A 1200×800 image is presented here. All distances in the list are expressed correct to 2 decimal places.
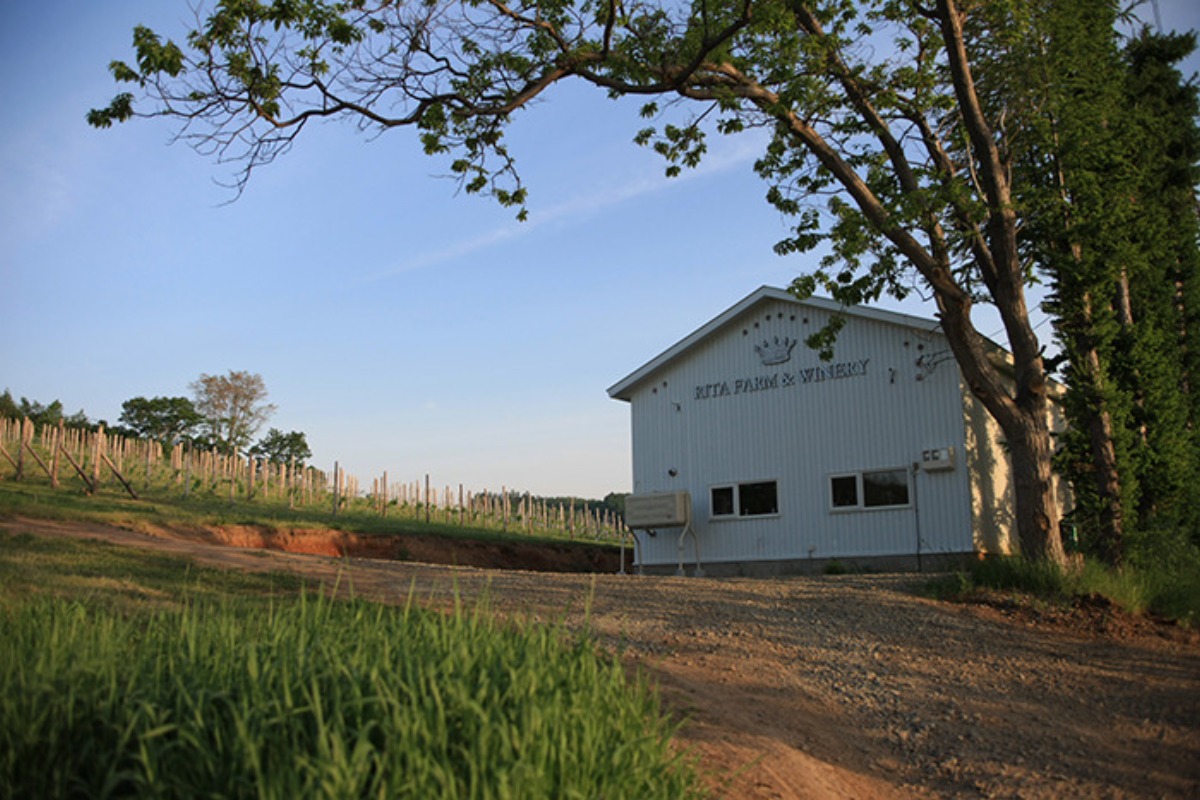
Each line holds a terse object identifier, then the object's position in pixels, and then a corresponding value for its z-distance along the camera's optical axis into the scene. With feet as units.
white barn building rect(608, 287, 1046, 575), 58.90
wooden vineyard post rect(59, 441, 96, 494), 81.76
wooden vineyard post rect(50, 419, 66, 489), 83.11
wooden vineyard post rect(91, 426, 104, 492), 84.94
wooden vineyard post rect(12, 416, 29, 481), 86.79
